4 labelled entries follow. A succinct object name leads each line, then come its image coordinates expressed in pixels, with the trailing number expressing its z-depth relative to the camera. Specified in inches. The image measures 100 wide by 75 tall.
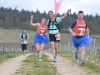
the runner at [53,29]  574.9
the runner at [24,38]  899.6
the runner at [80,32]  500.1
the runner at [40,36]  612.1
